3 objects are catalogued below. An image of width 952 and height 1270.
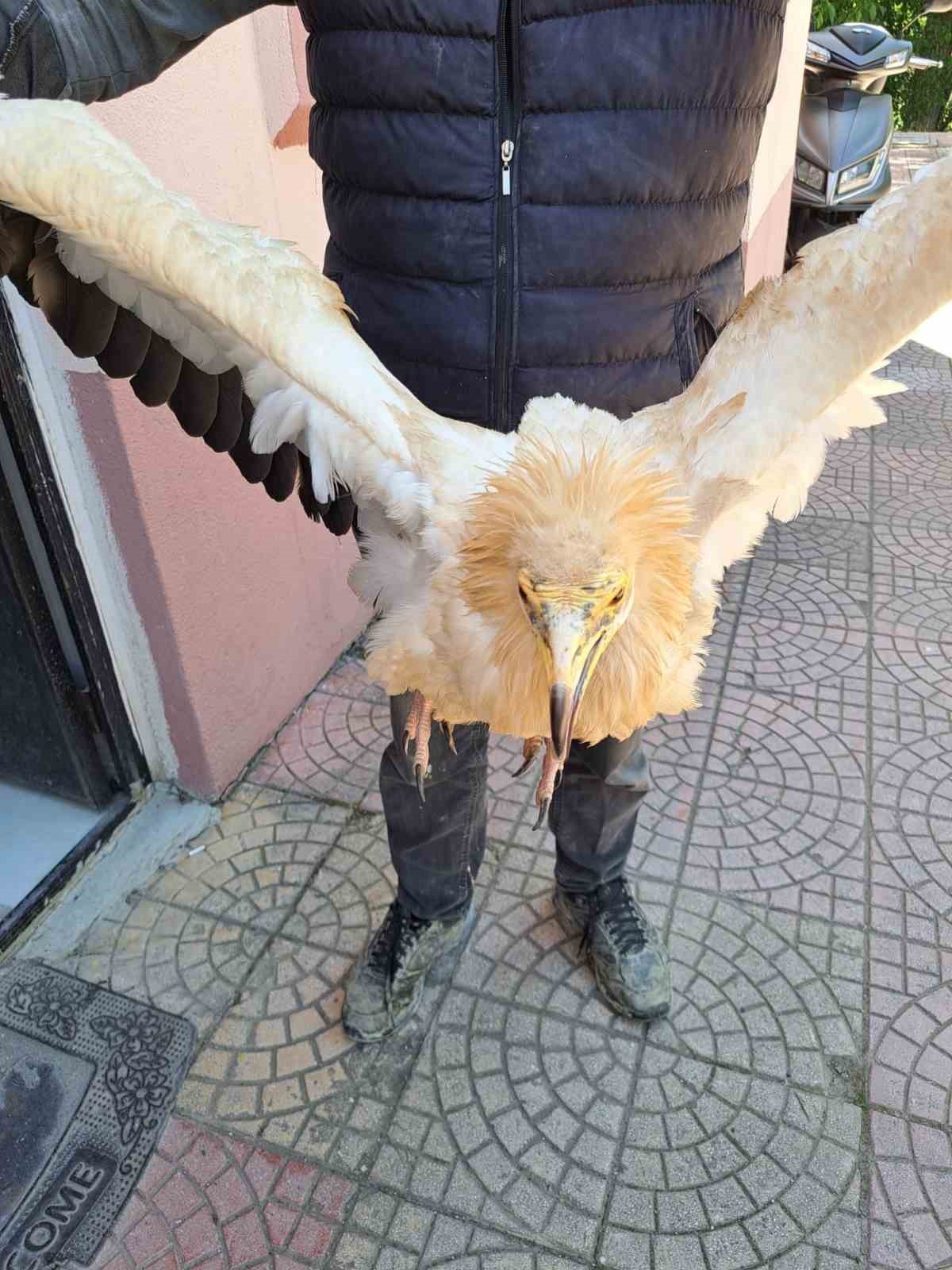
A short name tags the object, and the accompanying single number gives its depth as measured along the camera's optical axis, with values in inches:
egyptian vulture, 54.2
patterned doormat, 77.0
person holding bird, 61.0
